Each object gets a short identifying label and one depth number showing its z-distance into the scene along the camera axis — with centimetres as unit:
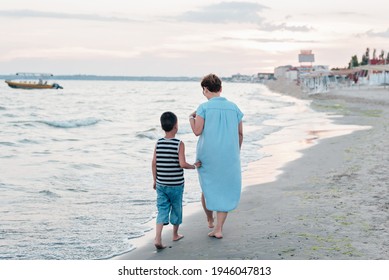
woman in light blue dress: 483
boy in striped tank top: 476
